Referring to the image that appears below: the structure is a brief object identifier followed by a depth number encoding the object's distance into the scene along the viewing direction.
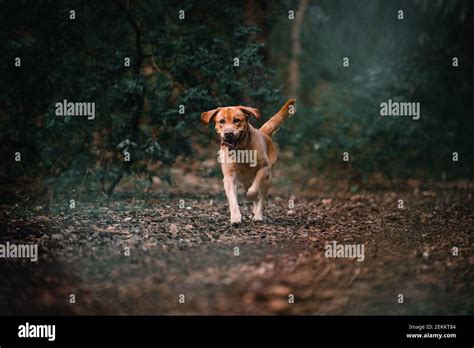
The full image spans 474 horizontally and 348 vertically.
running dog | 7.86
